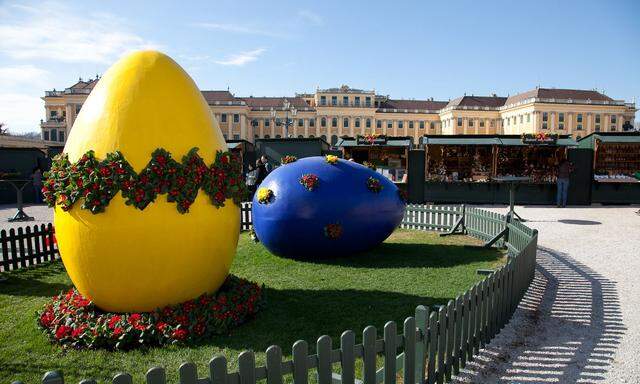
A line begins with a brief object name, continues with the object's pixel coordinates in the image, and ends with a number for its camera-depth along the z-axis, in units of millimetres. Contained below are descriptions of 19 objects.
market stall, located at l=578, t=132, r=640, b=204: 21984
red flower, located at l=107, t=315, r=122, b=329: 5461
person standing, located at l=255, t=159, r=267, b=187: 18719
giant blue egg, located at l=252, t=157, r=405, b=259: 9305
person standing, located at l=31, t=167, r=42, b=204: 21703
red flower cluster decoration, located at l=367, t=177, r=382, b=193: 9789
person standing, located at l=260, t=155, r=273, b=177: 19009
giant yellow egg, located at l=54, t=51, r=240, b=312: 5438
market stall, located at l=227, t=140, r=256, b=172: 28000
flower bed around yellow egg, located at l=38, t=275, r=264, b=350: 5406
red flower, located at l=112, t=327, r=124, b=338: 5359
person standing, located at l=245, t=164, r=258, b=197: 20344
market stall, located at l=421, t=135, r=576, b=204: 21984
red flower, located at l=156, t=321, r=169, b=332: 5461
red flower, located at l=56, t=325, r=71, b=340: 5516
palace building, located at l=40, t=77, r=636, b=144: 96062
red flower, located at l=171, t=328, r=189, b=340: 5426
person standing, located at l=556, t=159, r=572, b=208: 20281
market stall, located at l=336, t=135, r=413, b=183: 23484
